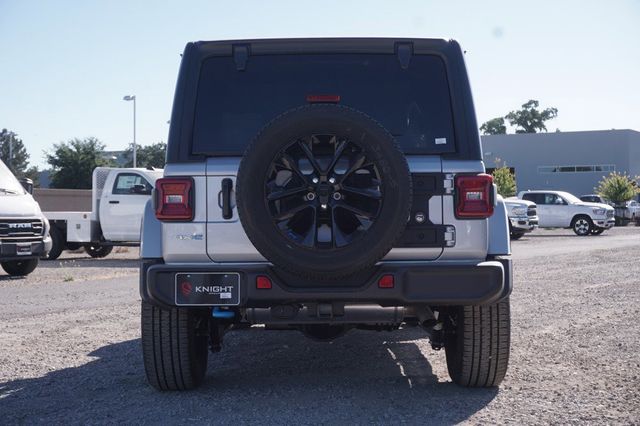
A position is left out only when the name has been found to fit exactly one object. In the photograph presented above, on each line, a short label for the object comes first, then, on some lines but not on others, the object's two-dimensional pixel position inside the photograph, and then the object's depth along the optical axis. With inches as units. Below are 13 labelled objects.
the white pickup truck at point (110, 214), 670.5
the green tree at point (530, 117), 4416.8
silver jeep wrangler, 164.1
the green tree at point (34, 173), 2804.6
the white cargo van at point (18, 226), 501.0
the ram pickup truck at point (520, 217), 1032.2
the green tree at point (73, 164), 2074.3
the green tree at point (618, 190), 1817.2
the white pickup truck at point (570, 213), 1186.0
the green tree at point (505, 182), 1675.7
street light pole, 1583.4
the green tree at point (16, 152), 3337.6
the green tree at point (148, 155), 2485.2
